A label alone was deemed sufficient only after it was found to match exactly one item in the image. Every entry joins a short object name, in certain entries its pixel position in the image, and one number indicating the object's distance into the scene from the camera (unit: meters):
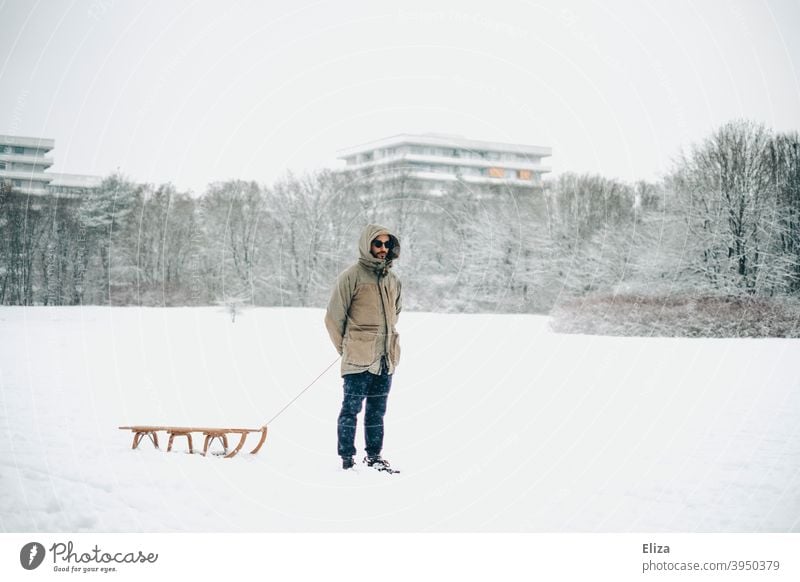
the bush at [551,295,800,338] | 12.51
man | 4.84
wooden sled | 4.99
